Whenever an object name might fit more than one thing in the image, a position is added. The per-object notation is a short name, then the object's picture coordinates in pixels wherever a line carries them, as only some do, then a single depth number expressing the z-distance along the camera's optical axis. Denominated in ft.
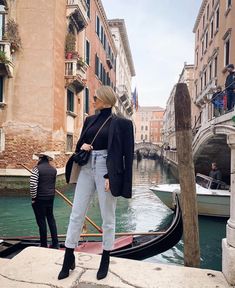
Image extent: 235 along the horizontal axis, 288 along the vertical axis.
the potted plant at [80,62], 33.78
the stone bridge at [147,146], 139.03
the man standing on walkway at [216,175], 25.57
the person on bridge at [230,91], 21.53
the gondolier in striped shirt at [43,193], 10.42
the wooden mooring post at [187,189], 7.96
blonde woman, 5.91
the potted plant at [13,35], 28.09
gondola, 10.71
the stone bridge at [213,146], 24.23
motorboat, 21.34
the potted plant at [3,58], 27.09
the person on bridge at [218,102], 23.80
